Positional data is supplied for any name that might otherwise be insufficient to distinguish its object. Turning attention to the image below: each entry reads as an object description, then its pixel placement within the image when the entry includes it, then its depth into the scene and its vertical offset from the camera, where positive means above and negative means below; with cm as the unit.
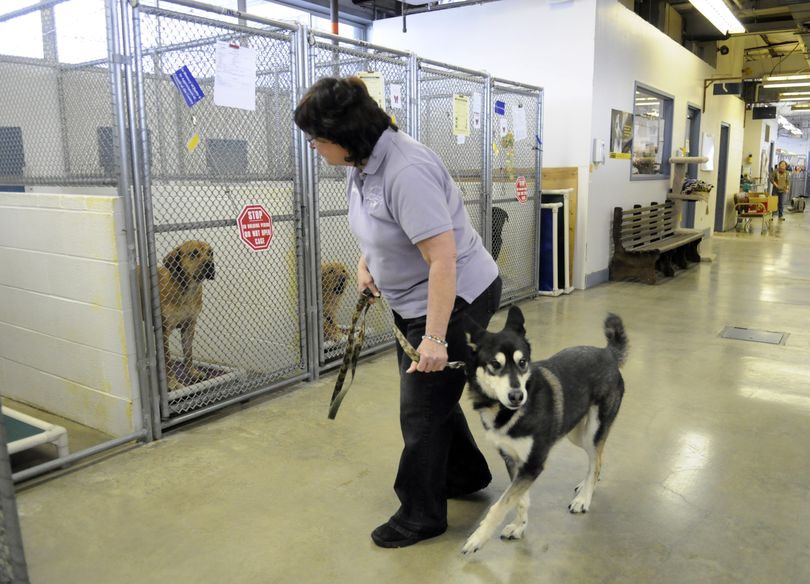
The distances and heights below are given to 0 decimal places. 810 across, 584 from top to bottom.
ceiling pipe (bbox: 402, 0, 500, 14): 755 +216
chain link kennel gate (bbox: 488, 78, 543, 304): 603 -5
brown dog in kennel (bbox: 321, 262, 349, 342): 418 -71
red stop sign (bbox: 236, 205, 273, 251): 348 -24
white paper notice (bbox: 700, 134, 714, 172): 1148 +53
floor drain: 499 -126
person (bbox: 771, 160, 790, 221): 1778 -6
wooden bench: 760 -81
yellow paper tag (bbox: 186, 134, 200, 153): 315 +20
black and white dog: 203 -76
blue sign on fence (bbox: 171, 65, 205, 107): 300 +47
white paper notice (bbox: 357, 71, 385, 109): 394 +62
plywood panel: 714 -2
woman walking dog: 184 -26
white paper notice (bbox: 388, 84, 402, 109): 450 +62
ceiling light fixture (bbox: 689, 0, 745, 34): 752 +206
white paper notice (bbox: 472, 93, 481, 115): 550 +68
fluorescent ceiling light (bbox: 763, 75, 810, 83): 1145 +185
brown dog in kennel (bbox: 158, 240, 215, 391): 327 -54
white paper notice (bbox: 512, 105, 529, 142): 620 +58
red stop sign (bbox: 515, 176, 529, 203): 635 -8
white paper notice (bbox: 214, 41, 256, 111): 322 +55
